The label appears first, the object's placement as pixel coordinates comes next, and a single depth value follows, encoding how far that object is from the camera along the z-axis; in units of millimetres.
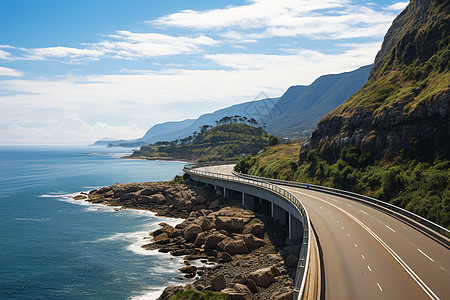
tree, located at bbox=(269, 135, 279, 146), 142038
